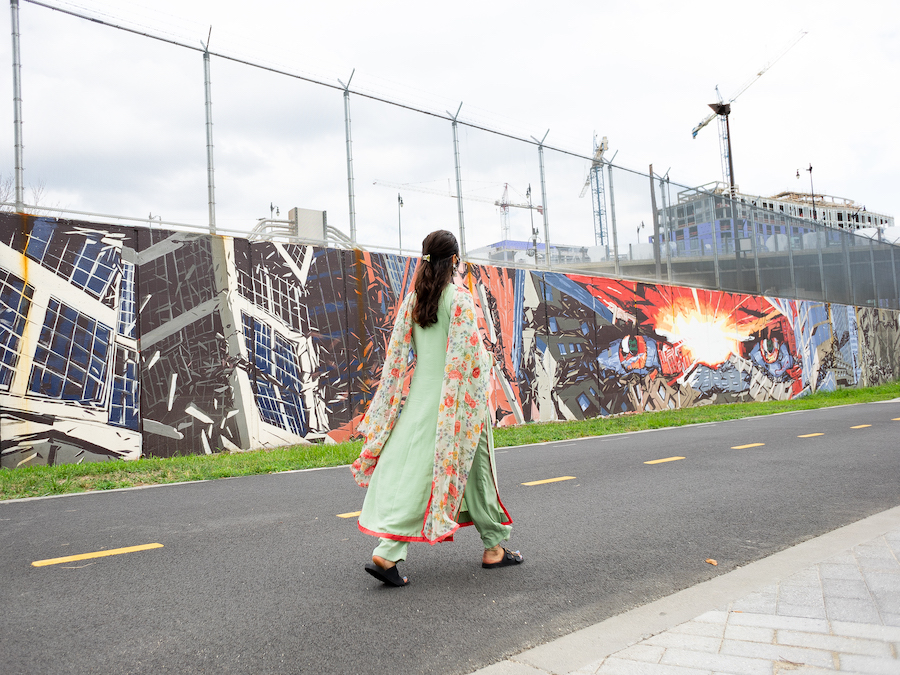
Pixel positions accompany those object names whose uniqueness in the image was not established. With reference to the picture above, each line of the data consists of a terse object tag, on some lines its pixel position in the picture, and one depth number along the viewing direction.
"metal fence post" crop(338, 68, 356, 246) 13.08
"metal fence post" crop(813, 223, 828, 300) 28.66
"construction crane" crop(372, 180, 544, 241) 15.07
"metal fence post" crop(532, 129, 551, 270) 16.96
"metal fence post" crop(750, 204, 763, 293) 25.14
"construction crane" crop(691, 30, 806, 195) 49.62
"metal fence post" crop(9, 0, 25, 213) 9.58
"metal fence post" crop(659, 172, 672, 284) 21.59
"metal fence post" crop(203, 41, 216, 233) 11.42
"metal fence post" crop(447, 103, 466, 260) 15.04
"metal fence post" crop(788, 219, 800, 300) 26.88
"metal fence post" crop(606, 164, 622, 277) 19.22
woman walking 3.68
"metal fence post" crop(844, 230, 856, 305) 30.67
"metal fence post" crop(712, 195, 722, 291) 23.11
